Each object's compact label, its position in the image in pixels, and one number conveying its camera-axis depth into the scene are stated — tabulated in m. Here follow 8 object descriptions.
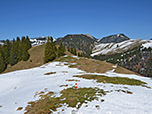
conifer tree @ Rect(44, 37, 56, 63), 71.50
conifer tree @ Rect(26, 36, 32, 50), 109.54
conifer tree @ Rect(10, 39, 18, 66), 91.12
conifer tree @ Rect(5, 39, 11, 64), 94.72
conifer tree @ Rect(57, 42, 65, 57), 77.00
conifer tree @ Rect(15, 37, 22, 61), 93.97
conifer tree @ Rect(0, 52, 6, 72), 83.82
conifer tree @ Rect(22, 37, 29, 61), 90.75
